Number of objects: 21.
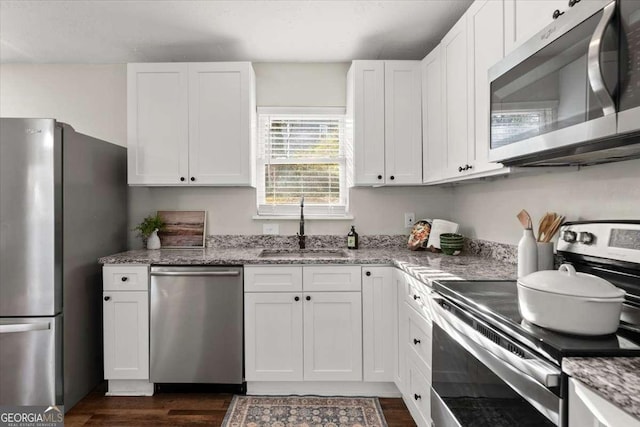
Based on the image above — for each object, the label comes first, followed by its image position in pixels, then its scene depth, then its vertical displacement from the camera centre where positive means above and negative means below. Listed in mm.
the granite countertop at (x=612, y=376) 635 -332
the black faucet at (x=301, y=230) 2814 -143
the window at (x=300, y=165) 2984 +405
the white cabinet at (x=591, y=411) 640 -391
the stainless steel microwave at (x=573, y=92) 865 +358
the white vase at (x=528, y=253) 1455 -175
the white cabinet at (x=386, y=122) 2578 +662
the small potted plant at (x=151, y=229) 2742 -126
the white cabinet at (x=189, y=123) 2588 +664
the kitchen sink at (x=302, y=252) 2706 -318
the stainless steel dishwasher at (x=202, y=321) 2258 -697
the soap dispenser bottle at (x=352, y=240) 2797 -224
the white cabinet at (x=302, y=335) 2260 -795
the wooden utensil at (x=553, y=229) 1565 -81
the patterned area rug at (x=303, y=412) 2008 -1205
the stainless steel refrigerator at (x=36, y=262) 1995 -280
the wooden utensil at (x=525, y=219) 1526 -36
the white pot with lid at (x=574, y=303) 843 -227
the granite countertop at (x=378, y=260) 1726 -299
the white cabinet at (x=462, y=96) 1688 +668
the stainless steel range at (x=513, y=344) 825 -372
